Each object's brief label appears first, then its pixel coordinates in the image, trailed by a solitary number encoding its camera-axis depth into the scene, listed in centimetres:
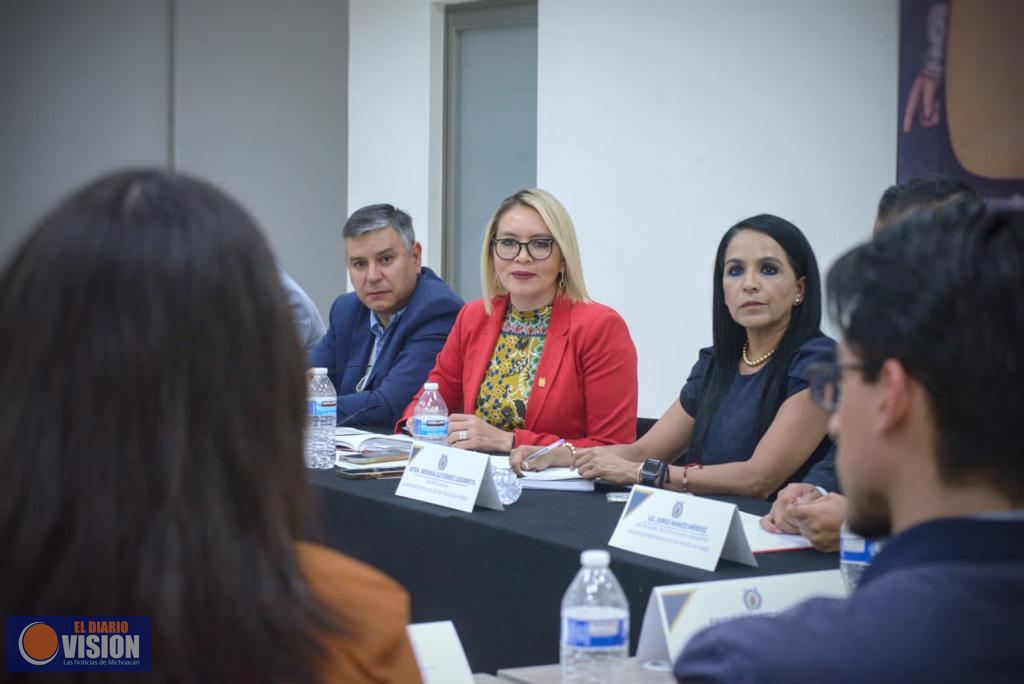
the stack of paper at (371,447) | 300
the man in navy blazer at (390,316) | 384
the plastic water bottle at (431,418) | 312
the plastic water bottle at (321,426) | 305
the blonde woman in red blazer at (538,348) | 323
